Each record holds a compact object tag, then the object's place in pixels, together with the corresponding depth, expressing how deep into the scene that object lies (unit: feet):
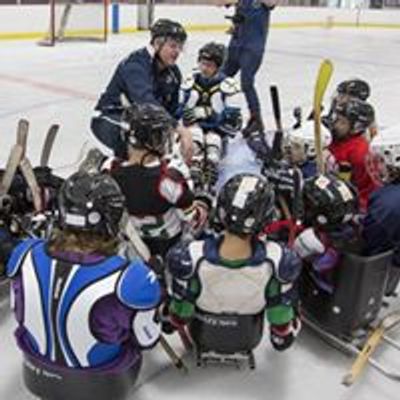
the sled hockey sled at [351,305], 5.83
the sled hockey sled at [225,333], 5.47
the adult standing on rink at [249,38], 13.94
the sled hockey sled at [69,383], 4.70
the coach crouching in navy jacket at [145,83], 8.36
